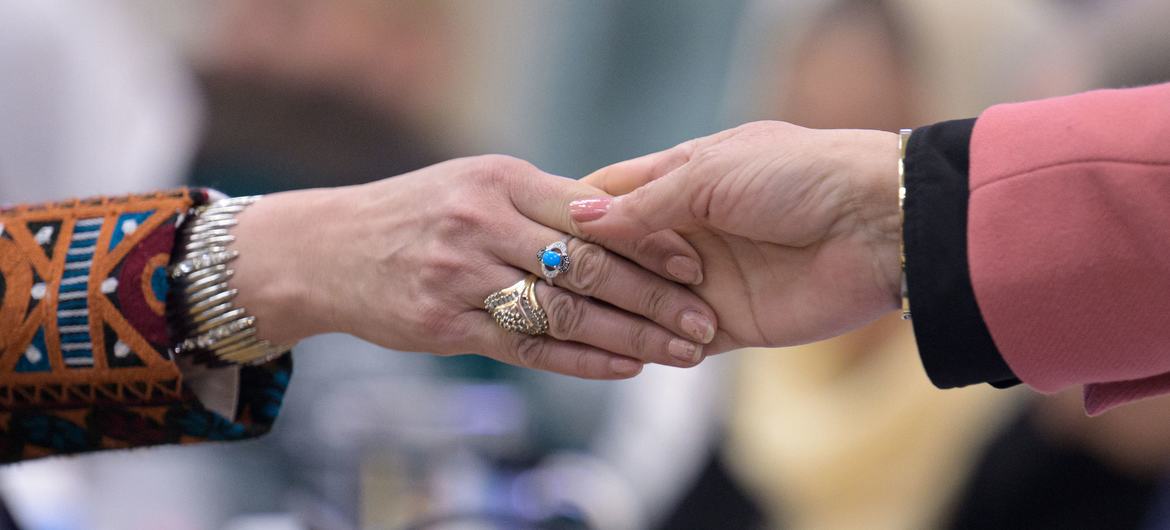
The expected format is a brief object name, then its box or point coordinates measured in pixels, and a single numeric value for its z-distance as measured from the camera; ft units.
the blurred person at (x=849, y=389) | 16.76
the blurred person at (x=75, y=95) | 16.46
